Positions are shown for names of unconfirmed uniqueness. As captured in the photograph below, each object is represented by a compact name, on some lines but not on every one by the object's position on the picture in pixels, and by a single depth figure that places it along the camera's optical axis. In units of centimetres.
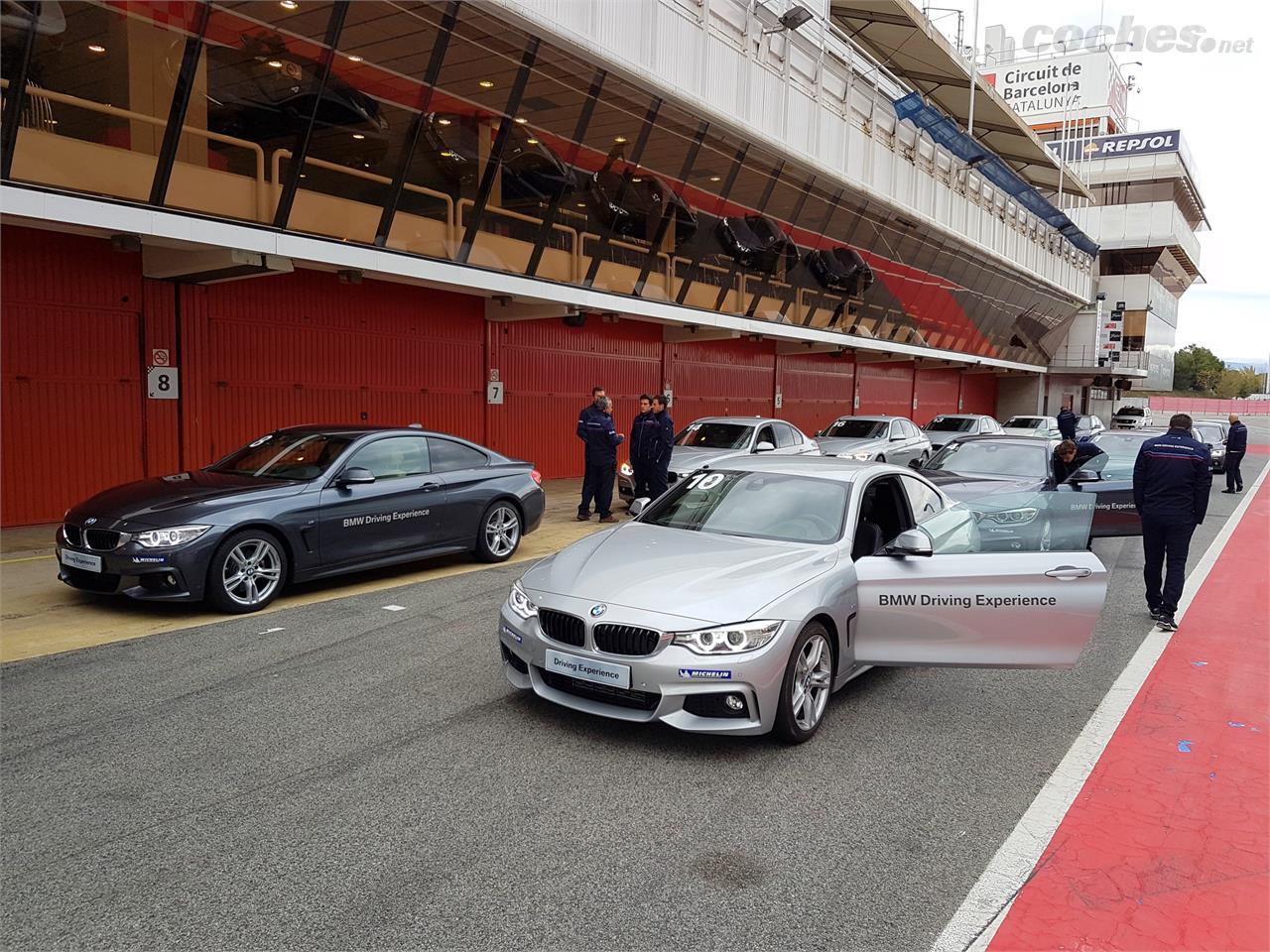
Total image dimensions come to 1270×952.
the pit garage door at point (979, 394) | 4294
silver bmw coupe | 416
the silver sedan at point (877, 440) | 1705
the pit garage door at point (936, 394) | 3619
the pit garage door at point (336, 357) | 1227
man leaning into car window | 1013
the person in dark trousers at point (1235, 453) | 2050
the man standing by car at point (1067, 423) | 1767
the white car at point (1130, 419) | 4672
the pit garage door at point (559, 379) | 1692
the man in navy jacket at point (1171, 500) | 723
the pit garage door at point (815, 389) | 2577
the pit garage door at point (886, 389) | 3062
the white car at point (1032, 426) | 2612
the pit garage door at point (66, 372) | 1020
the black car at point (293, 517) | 650
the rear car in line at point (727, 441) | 1357
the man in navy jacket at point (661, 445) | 1216
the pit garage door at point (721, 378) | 2145
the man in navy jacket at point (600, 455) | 1205
